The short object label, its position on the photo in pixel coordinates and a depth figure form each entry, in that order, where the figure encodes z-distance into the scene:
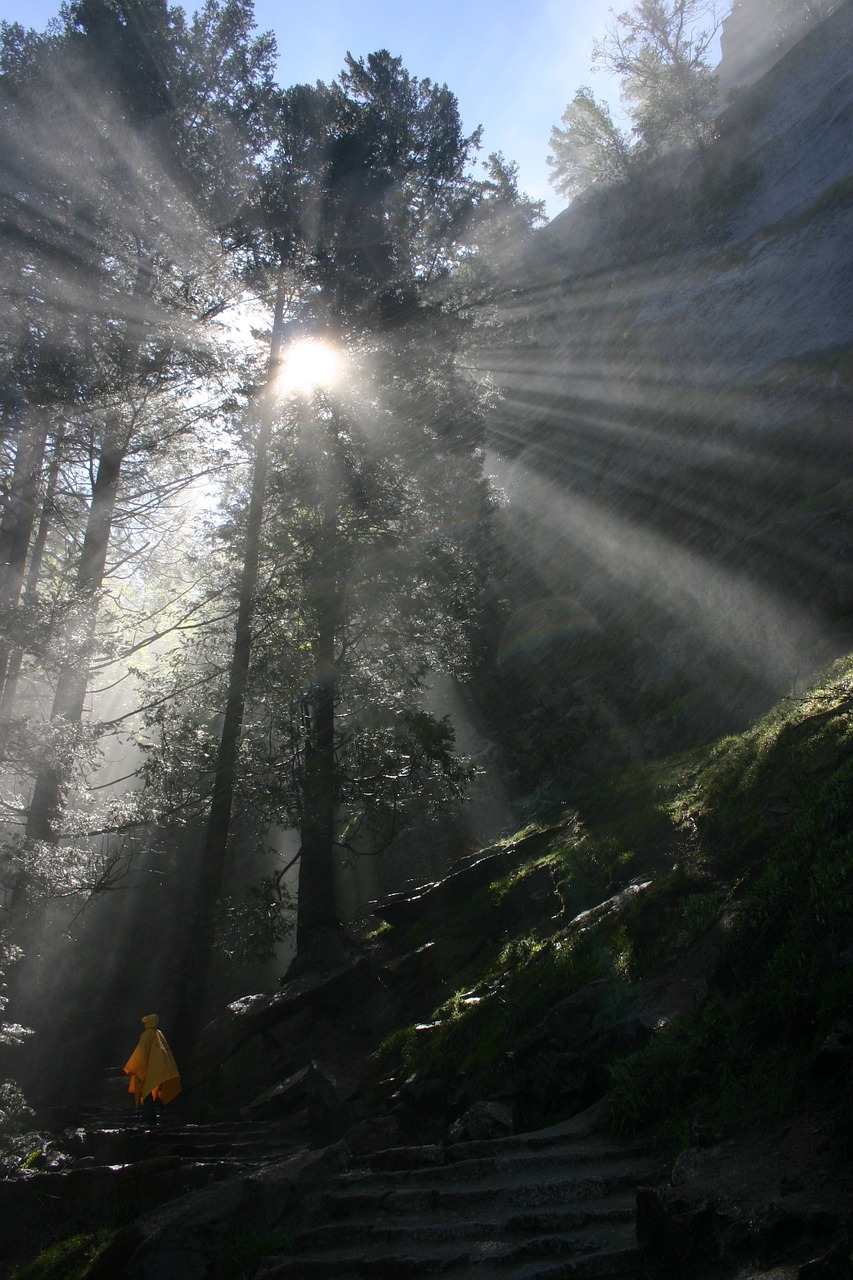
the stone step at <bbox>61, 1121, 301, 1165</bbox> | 8.62
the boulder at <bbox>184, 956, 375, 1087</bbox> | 11.48
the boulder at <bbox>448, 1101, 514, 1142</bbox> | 6.60
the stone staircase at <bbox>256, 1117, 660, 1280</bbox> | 4.67
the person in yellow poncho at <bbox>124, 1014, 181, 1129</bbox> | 10.52
